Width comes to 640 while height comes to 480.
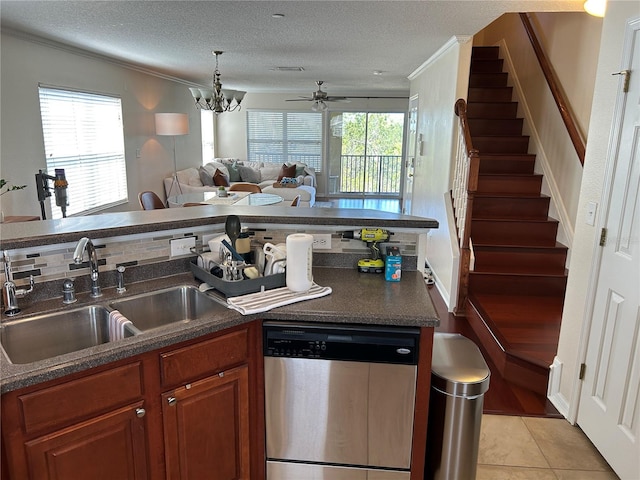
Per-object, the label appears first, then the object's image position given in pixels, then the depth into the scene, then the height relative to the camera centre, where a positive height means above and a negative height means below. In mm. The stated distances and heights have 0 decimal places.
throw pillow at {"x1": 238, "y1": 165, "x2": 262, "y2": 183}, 9930 -521
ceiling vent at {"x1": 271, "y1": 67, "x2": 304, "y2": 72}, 6344 +1129
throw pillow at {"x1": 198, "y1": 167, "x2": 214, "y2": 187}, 8367 -526
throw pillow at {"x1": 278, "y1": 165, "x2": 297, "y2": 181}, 9695 -446
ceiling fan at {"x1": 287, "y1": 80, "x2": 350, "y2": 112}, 7280 +833
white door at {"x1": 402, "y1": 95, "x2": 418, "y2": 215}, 6574 +64
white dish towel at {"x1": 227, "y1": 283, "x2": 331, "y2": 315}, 1699 -566
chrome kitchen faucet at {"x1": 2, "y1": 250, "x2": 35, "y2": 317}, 1621 -522
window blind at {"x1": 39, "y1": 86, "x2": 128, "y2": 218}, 4738 +7
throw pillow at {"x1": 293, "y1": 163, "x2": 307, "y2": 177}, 9949 -400
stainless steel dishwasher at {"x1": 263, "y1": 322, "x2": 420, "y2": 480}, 1690 -941
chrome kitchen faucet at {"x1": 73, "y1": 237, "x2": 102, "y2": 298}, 1709 -449
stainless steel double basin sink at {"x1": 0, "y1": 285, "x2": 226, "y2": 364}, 1603 -662
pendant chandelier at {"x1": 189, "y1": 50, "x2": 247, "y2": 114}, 5254 +617
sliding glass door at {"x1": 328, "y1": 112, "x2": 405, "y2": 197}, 10547 +31
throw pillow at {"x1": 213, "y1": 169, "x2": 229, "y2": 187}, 8461 -562
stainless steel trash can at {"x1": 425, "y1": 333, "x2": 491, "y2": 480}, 1812 -1031
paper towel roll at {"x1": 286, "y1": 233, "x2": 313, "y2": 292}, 1817 -439
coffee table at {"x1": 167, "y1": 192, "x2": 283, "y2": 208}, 5012 -562
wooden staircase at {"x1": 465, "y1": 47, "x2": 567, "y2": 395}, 2970 -834
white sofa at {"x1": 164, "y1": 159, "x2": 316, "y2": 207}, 7680 -543
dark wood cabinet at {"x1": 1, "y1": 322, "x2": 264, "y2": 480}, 1308 -865
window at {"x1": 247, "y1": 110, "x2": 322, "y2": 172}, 10711 +325
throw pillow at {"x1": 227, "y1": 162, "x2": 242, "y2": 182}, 9617 -490
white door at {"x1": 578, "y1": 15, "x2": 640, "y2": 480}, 1950 -674
